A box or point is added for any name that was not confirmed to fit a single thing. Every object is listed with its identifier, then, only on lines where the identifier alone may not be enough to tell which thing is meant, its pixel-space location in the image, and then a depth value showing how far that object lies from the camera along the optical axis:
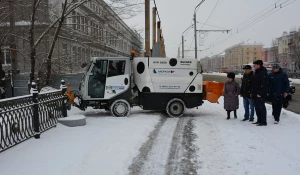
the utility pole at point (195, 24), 22.64
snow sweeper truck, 10.27
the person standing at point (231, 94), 9.57
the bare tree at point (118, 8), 13.73
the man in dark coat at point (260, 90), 8.27
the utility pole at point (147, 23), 13.96
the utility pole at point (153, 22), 16.80
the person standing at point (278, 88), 8.27
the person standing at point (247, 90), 8.91
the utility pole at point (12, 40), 12.58
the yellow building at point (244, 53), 119.56
